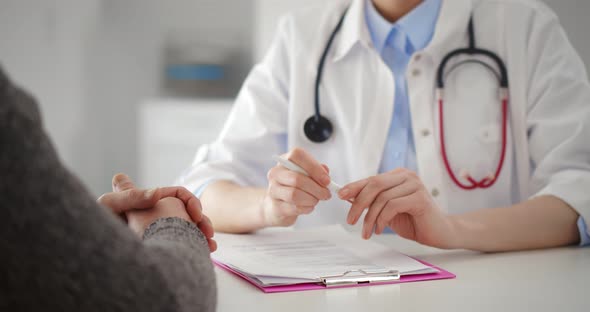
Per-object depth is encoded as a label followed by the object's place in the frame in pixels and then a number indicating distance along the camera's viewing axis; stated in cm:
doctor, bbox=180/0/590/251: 137
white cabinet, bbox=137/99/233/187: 351
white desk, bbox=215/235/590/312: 80
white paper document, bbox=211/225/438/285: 91
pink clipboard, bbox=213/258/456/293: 86
